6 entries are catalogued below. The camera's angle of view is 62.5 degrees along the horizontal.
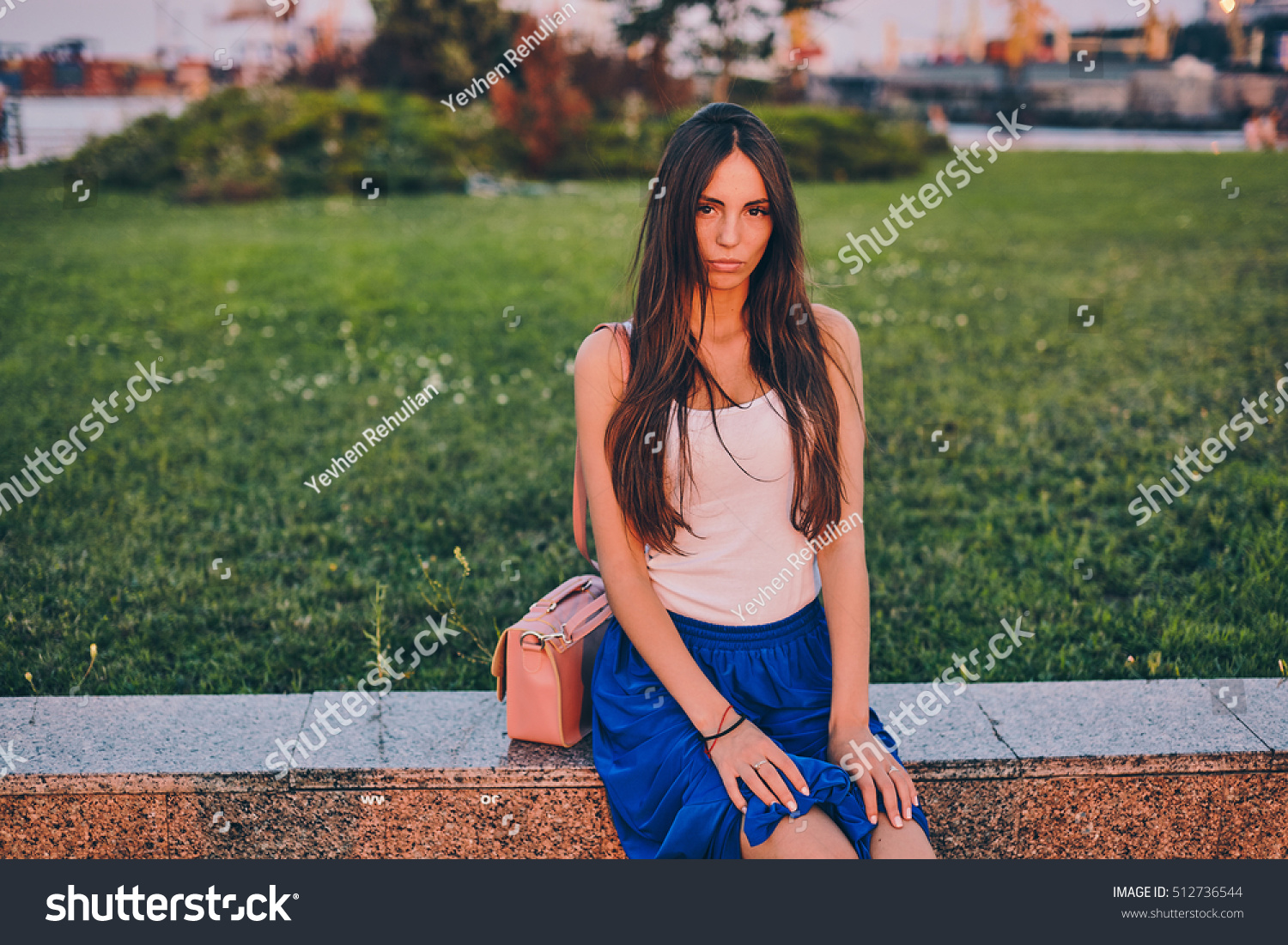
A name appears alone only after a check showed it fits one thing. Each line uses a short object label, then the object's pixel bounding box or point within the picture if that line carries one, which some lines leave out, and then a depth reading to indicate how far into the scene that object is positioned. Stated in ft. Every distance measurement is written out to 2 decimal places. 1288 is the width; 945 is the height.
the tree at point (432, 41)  88.07
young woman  7.60
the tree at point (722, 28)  45.27
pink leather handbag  8.25
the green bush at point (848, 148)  70.69
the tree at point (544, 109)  71.20
